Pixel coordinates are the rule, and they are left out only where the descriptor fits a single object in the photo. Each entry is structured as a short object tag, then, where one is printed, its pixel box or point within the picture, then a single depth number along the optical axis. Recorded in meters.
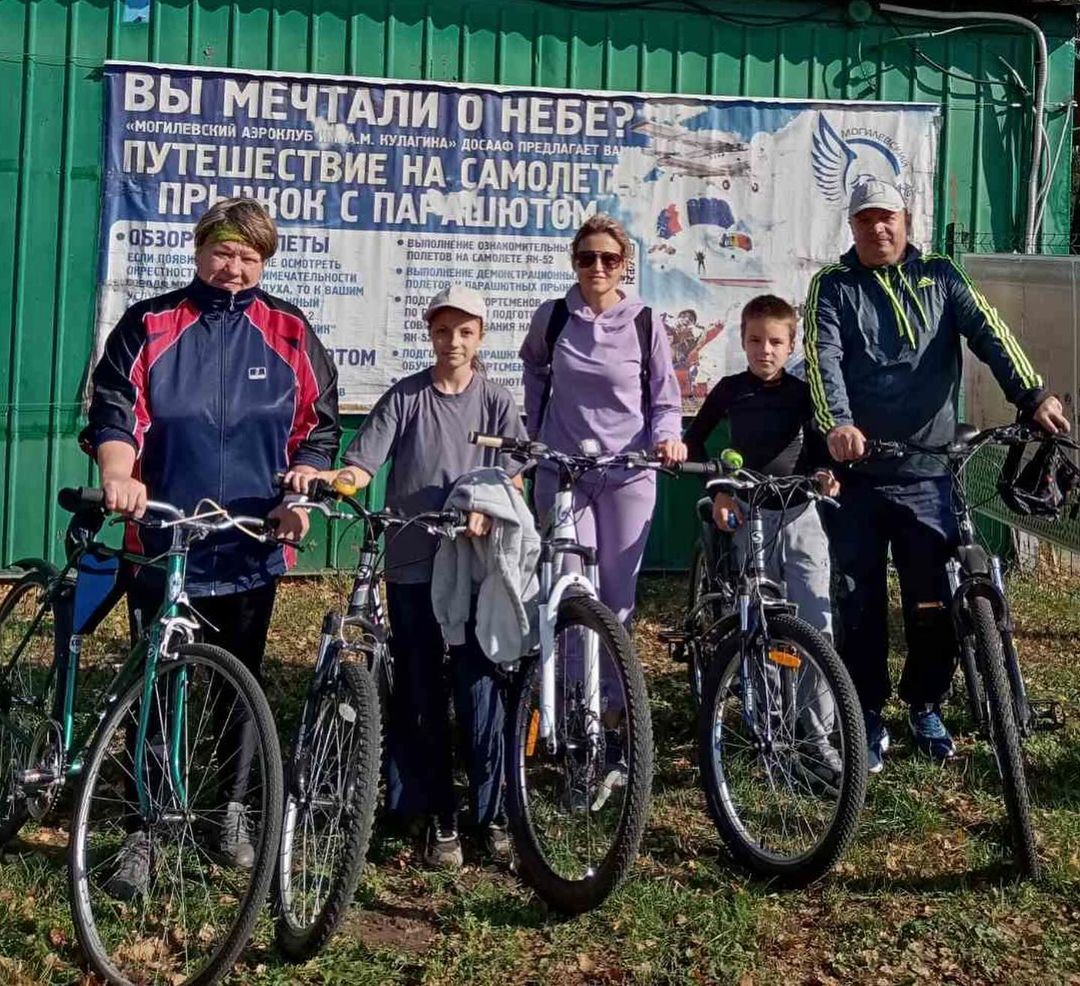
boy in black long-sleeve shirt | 4.78
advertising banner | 7.29
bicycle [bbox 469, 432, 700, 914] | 3.76
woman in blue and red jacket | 3.95
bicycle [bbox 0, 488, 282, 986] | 3.39
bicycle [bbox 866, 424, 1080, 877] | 3.96
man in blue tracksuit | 4.67
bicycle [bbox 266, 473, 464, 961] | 3.46
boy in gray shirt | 4.18
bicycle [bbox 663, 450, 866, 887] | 3.89
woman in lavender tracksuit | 4.66
